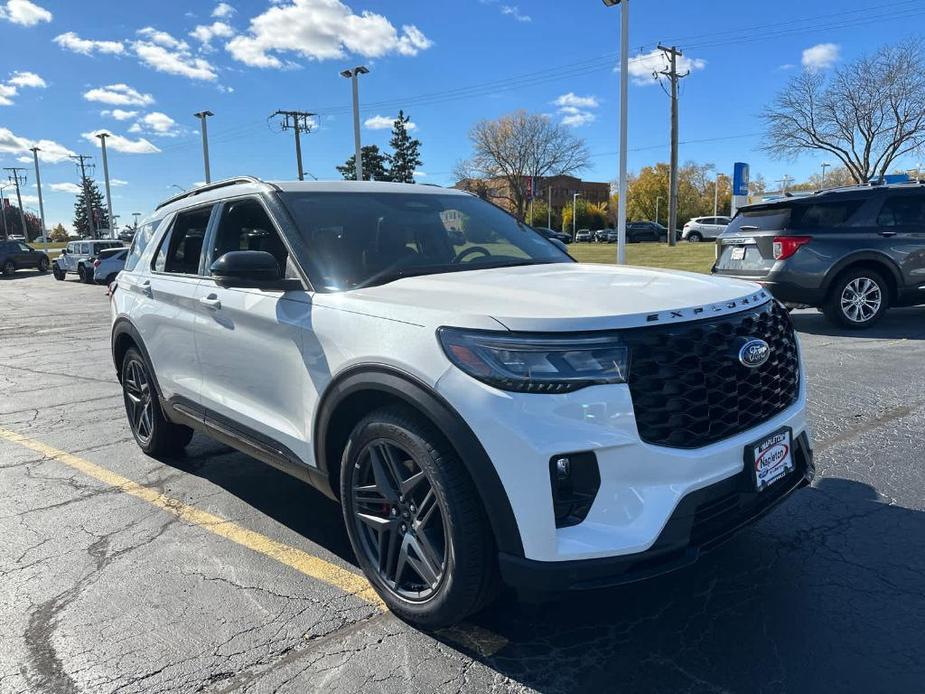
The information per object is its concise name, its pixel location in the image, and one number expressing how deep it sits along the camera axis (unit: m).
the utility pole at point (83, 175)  83.08
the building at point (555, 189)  75.00
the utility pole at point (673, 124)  38.50
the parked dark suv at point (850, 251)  8.84
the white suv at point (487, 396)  2.19
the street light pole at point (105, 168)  52.91
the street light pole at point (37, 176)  68.06
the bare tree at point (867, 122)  32.78
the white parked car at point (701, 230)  48.53
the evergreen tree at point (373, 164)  73.26
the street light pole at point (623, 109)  16.75
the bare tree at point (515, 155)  69.94
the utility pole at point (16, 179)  92.60
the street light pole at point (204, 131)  39.84
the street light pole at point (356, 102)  27.78
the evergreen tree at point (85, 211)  117.71
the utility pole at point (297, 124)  52.72
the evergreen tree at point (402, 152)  79.94
